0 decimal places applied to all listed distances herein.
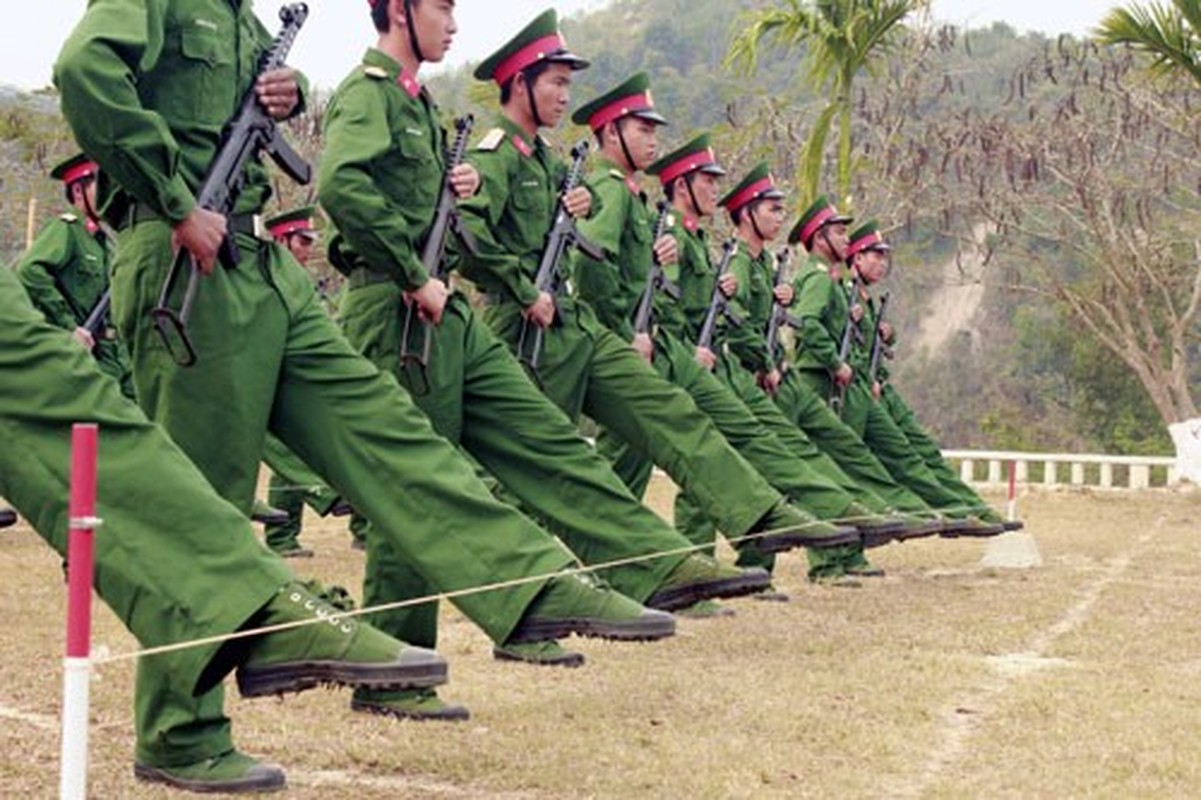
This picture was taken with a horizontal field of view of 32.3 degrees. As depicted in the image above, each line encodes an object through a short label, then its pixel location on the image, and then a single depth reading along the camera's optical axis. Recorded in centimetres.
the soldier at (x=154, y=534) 402
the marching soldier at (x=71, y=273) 1015
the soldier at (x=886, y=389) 1207
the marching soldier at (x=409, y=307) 561
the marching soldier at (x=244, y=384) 467
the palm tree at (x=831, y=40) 1959
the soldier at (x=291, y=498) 1113
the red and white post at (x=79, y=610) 321
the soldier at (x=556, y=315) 682
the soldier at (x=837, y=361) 1148
